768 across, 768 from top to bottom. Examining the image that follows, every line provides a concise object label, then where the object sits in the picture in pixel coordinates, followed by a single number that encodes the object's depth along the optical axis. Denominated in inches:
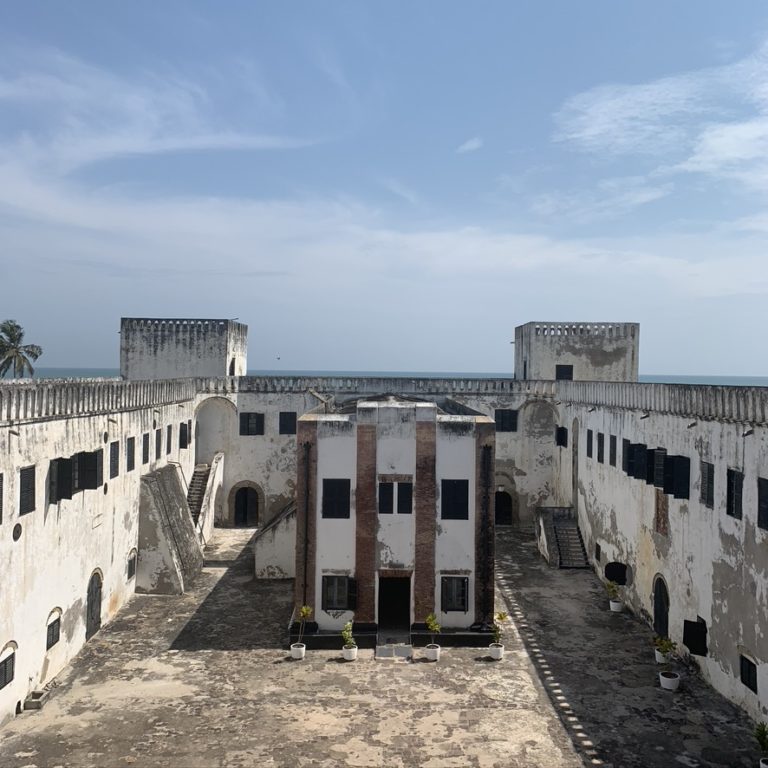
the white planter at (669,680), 703.7
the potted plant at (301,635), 782.5
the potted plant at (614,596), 951.0
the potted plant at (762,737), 557.6
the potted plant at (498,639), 782.5
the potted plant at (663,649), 767.7
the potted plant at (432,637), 780.0
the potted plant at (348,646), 777.6
